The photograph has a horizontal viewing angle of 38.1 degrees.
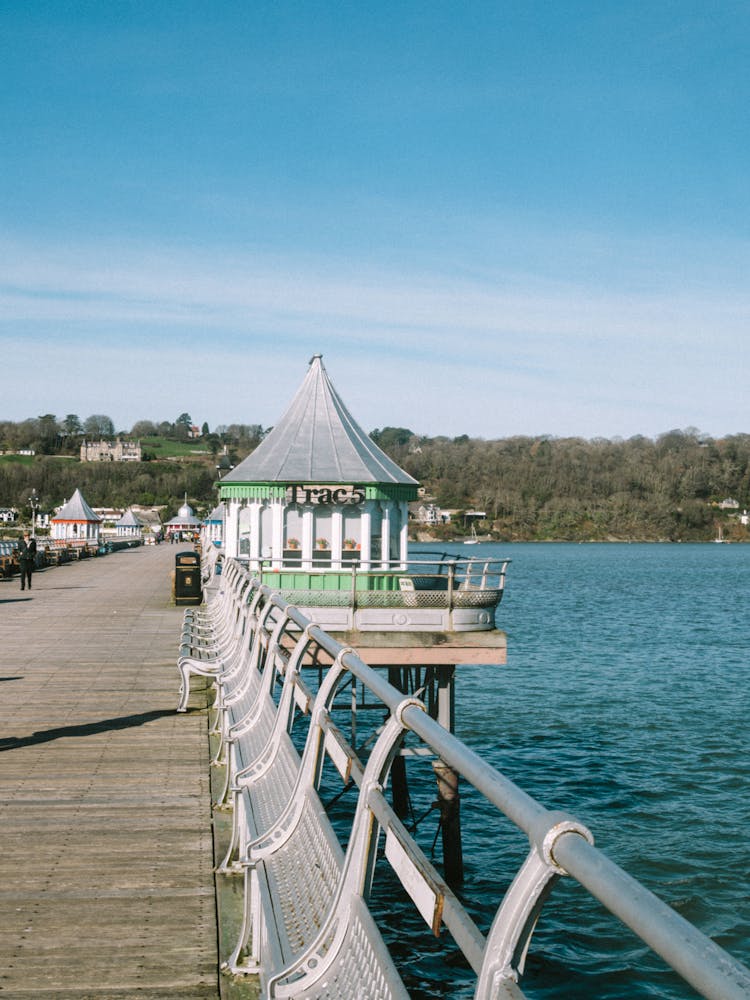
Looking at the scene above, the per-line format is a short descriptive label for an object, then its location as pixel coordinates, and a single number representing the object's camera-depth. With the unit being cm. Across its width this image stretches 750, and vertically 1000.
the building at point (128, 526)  11338
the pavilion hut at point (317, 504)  2116
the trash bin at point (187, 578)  2597
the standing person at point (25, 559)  3181
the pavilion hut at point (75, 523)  7206
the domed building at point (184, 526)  9731
